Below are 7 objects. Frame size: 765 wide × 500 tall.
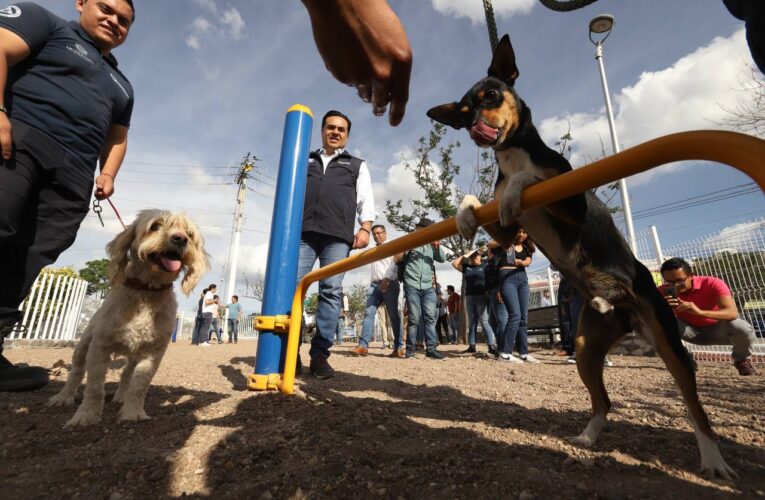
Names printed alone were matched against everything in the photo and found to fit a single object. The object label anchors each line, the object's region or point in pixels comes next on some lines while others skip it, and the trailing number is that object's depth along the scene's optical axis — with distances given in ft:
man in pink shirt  14.08
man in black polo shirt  6.70
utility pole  73.72
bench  29.96
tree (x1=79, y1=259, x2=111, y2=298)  117.62
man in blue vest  11.62
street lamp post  27.73
